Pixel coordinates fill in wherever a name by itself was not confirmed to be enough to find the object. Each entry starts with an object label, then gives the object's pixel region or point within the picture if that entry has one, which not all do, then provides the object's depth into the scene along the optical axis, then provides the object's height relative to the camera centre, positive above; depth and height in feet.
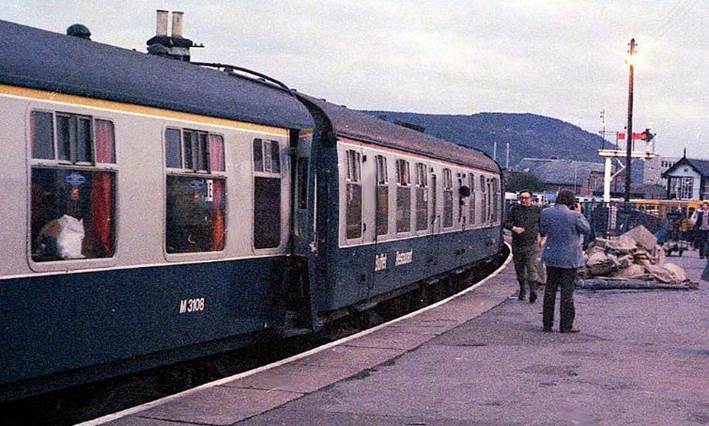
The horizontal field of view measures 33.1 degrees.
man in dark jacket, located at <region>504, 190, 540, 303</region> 63.26 -3.11
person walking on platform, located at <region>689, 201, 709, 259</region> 105.19 -4.18
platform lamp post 154.57 +6.06
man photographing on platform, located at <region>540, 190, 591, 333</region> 47.32 -3.06
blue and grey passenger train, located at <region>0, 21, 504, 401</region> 25.61 -0.88
